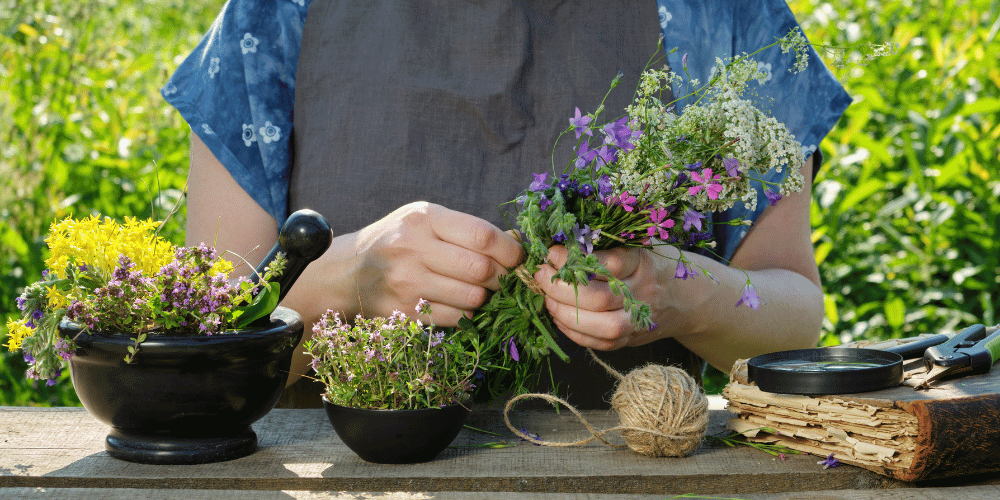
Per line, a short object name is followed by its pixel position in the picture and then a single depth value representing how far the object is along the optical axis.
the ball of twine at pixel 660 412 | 1.93
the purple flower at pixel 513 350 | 2.00
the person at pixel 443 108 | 2.22
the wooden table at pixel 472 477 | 1.89
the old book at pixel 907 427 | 1.86
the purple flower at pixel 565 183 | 1.95
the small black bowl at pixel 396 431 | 1.90
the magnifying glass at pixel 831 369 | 1.90
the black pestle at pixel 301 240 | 1.92
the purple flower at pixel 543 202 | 1.94
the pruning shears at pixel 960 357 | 1.93
